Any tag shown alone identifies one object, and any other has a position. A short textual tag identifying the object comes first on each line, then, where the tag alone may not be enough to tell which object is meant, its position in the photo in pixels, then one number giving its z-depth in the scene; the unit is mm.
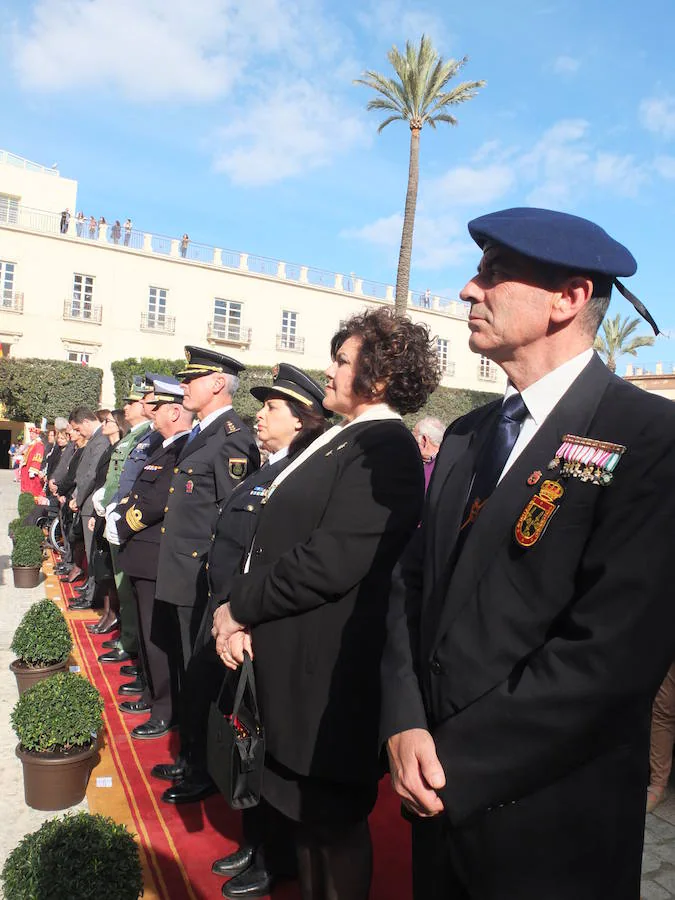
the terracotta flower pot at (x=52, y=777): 3365
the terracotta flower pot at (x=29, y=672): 4473
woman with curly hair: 2219
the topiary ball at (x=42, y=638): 4430
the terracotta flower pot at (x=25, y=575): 8156
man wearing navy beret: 1326
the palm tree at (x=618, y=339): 39125
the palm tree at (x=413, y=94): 24688
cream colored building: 33625
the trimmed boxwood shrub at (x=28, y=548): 8133
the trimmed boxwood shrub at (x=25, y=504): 10812
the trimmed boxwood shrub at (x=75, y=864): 2021
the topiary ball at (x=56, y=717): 3371
